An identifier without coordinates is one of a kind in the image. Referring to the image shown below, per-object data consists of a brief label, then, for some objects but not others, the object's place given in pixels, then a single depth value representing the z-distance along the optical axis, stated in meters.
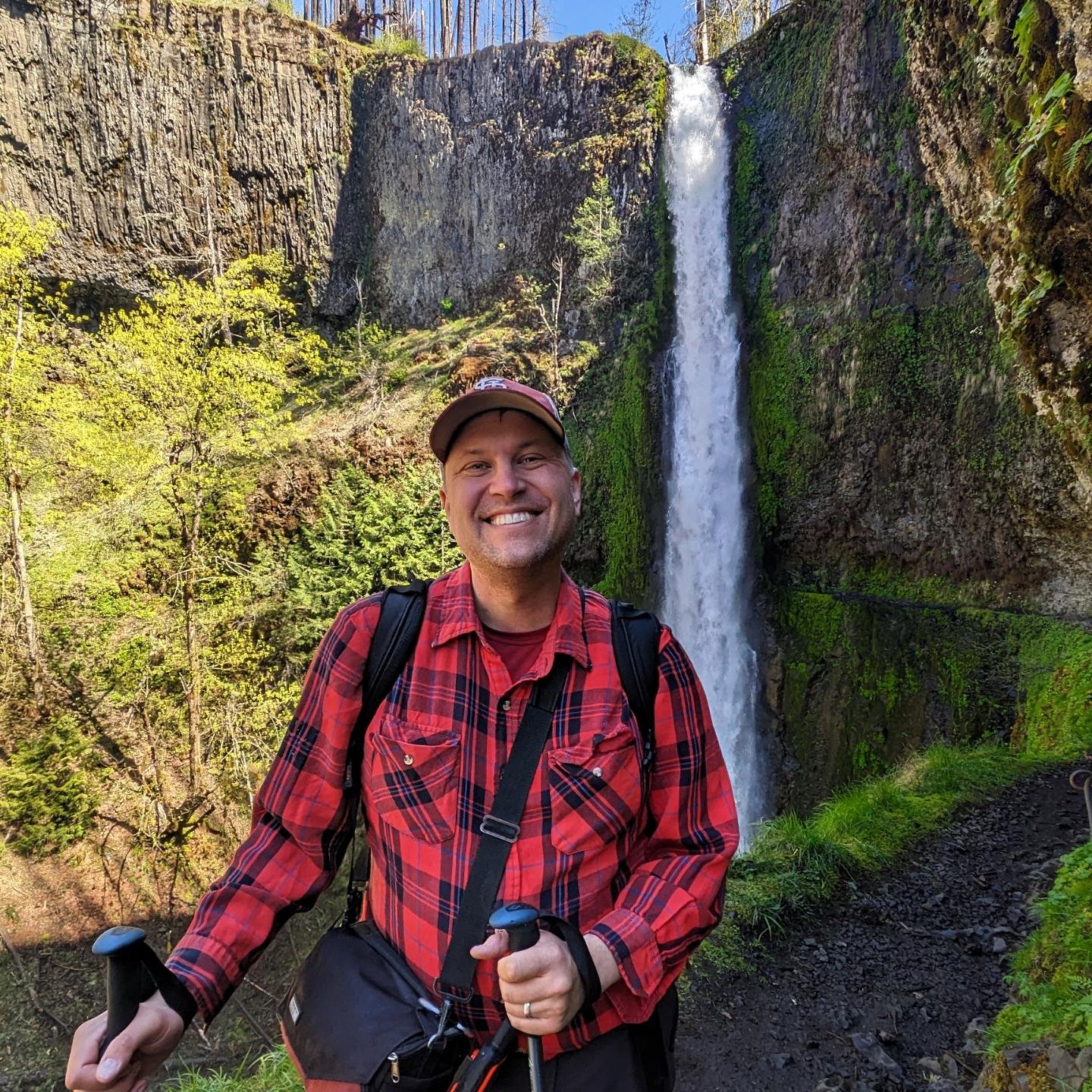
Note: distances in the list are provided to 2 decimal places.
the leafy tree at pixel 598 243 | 16.33
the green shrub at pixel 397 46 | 19.00
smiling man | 1.21
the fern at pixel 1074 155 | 2.49
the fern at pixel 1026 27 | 2.71
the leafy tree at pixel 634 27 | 18.09
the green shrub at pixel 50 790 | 9.13
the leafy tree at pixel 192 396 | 8.34
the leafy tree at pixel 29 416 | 8.25
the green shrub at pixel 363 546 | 11.88
